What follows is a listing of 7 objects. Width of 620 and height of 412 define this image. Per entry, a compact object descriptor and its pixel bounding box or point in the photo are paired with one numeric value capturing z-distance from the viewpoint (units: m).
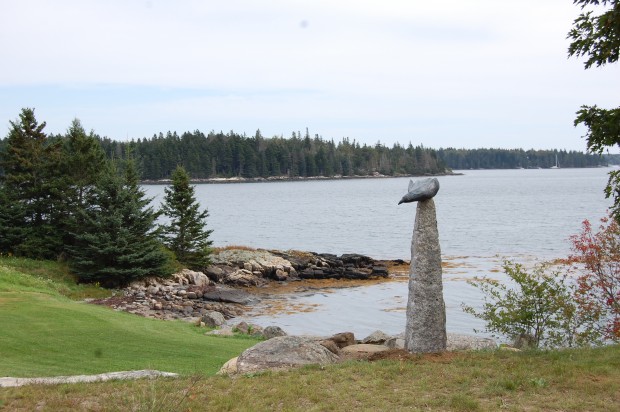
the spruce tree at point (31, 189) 33.56
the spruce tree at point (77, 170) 34.53
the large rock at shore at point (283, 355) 11.99
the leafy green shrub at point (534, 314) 17.00
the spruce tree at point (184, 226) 37.75
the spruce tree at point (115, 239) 31.66
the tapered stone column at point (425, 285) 12.36
